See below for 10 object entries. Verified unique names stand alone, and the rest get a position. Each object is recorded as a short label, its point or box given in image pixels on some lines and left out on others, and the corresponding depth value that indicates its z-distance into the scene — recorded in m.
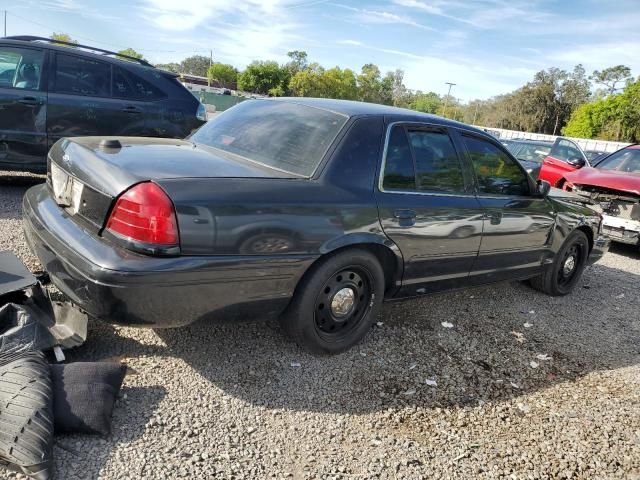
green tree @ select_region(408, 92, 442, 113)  109.31
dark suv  5.68
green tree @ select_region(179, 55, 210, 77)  144.93
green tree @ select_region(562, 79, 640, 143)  50.53
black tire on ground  1.95
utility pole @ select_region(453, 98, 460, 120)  92.88
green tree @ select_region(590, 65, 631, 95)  69.12
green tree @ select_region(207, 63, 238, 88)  109.62
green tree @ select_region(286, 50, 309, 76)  107.31
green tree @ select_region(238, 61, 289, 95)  93.75
